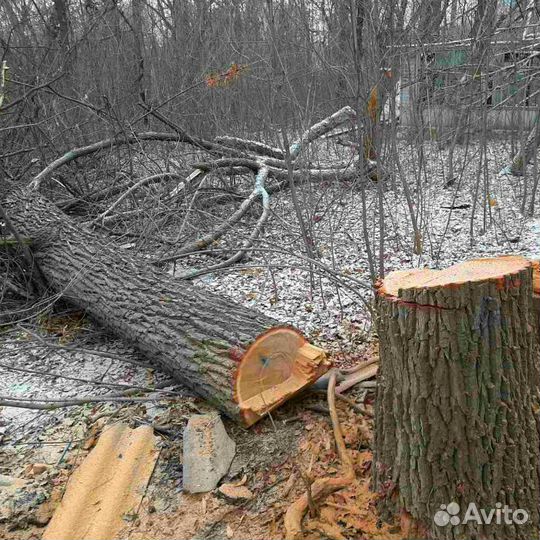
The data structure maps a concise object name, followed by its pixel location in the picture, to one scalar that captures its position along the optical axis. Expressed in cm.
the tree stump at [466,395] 131
